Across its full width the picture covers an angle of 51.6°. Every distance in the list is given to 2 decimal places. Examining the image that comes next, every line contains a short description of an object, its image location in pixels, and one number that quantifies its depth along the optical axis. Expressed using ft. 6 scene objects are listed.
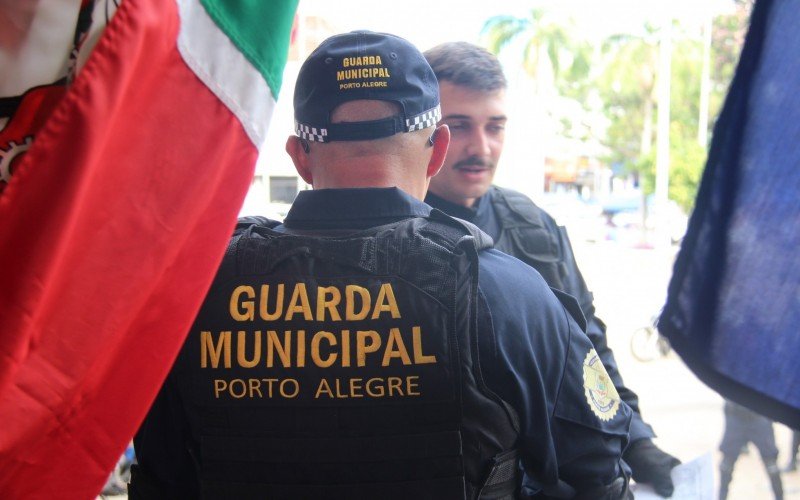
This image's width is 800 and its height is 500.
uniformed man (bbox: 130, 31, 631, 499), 4.80
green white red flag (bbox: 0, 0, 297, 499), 3.25
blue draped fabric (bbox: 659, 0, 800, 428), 3.17
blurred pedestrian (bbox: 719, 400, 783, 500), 16.15
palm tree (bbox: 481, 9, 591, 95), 113.50
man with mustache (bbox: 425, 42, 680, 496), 8.20
